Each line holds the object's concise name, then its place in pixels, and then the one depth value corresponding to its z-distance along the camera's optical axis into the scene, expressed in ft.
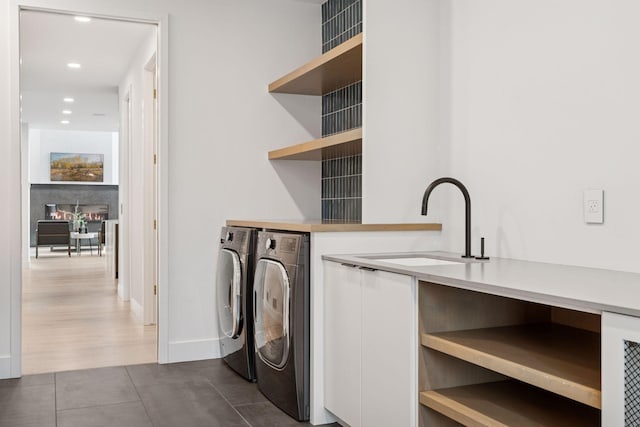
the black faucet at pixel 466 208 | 8.72
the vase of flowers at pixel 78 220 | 45.39
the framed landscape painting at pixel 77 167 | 48.37
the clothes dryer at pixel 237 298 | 11.18
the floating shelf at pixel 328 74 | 10.53
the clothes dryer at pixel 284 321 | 9.15
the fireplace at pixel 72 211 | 47.60
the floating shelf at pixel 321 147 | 10.37
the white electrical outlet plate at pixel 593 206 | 7.10
